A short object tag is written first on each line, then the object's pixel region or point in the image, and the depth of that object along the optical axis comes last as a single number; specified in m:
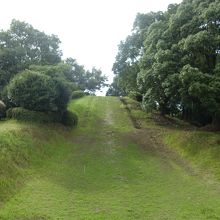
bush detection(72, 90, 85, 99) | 40.52
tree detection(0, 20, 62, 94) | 24.61
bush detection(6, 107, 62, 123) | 20.51
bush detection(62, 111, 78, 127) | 23.05
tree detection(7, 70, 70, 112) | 20.79
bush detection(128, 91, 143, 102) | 35.78
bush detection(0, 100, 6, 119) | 20.81
